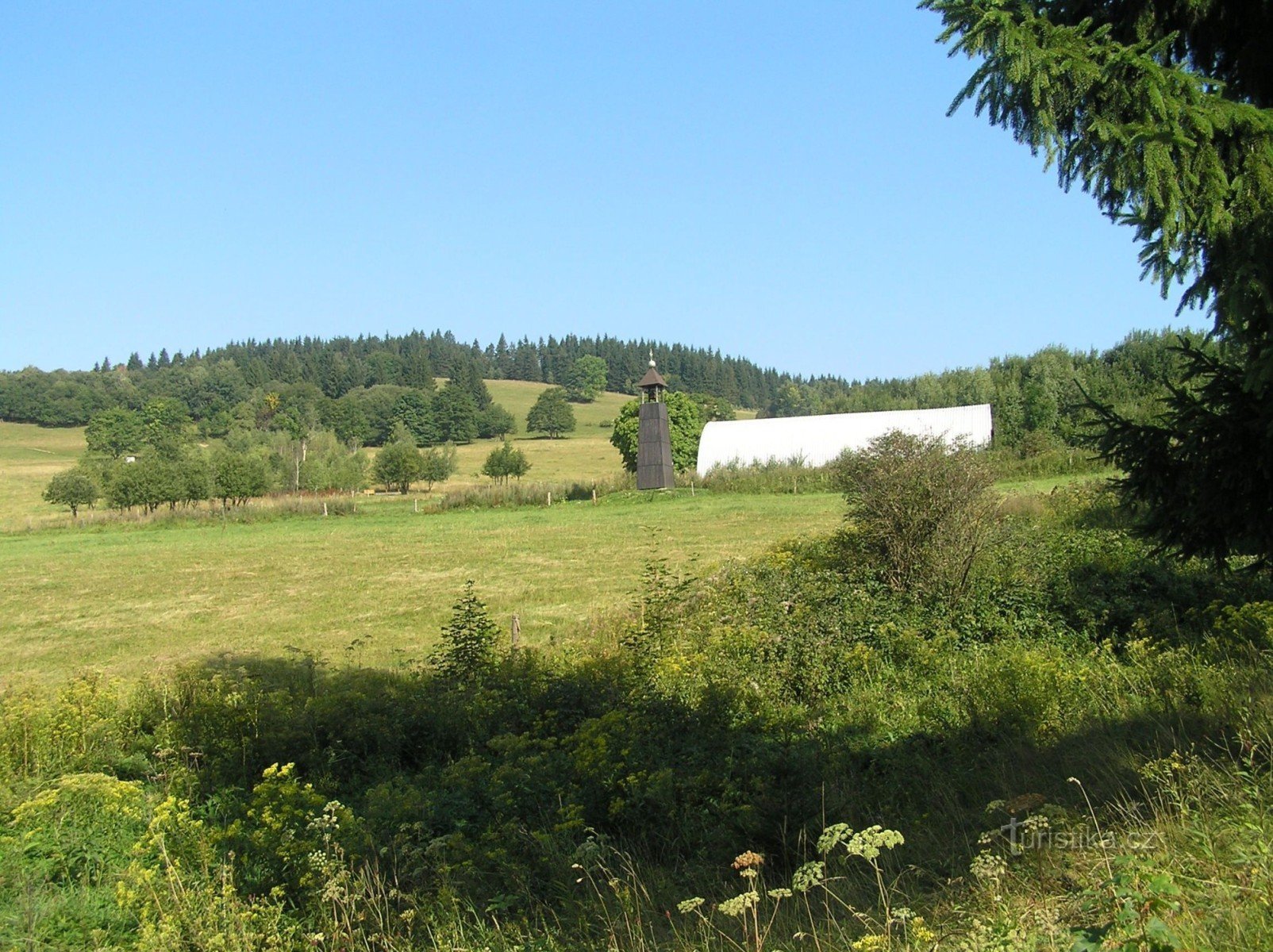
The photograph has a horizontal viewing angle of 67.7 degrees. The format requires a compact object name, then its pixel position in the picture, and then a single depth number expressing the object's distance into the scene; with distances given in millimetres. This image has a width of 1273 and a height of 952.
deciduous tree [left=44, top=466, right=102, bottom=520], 53469
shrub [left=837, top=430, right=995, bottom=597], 11273
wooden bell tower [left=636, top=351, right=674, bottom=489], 52031
